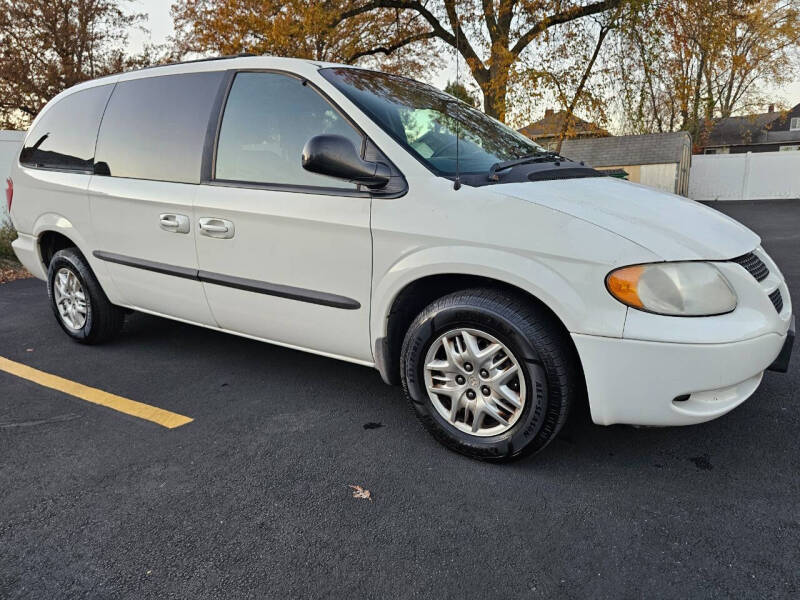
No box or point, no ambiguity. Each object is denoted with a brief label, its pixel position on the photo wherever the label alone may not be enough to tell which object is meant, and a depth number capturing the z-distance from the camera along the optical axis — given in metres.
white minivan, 2.20
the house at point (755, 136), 52.22
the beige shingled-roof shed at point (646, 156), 25.86
